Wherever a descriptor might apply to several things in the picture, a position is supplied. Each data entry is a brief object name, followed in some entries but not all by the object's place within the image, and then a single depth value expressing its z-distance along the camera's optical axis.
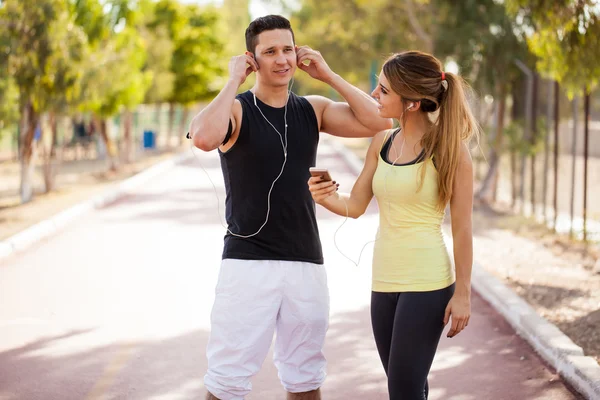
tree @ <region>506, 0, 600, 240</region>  9.09
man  3.95
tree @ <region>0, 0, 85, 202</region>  15.52
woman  3.68
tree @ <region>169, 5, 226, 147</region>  38.62
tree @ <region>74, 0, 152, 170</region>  17.31
